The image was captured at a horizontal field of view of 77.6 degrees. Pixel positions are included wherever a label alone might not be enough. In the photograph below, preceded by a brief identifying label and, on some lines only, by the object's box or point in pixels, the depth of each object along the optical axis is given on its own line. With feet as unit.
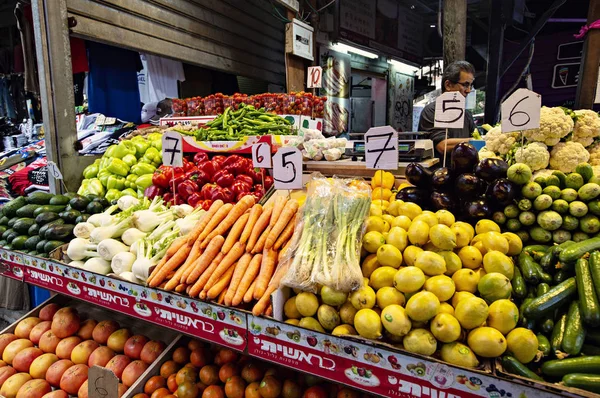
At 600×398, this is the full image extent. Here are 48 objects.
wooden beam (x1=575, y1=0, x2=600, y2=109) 11.32
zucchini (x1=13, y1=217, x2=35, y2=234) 8.93
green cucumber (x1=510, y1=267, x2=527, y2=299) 4.76
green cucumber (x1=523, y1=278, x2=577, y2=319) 4.29
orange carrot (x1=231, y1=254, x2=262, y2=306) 5.46
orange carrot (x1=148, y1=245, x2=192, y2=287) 6.09
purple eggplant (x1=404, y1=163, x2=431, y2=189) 6.50
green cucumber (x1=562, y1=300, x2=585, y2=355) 3.92
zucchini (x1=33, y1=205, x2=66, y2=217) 9.24
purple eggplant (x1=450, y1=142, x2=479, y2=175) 6.18
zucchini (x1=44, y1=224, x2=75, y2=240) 8.30
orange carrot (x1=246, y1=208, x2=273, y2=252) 6.35
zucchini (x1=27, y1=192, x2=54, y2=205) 9.96
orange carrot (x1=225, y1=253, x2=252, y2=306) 5.53
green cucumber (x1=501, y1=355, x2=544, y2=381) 3.71
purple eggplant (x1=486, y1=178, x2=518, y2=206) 5.68
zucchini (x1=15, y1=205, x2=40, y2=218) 9.43
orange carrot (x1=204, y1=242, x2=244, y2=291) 5.78
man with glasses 12.56
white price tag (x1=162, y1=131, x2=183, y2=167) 8.38
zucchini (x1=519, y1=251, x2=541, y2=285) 4.87
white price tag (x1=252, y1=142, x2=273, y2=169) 7.80
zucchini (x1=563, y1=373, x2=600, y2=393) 3.48
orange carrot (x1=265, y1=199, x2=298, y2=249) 6.21
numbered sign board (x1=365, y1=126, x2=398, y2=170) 6.38
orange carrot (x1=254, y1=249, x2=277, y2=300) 5.44
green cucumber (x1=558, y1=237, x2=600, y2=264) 4.65
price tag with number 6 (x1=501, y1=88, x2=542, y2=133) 6.11
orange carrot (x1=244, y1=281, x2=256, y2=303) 5.40
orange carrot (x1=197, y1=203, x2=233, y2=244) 6.79
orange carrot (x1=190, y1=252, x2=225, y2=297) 5.71
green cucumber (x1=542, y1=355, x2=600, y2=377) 3.67
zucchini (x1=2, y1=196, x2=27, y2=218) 9.76
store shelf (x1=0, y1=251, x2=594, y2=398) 3.72
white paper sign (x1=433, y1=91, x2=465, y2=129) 7.01
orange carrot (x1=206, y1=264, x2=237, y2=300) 5.58
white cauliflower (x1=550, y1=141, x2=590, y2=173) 6.75
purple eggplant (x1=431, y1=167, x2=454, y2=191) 6.33
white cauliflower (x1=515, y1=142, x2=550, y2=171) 6.71
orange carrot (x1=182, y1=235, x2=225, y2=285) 5.90
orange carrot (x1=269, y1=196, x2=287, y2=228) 6.55
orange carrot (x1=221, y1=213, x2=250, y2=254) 6.44
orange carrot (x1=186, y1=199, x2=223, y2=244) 6.90
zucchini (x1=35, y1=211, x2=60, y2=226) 8.92
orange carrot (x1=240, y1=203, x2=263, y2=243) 6.56
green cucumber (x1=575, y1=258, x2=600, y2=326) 3.99
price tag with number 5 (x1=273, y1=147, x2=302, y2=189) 6.87
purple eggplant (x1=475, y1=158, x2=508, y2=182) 5.97
